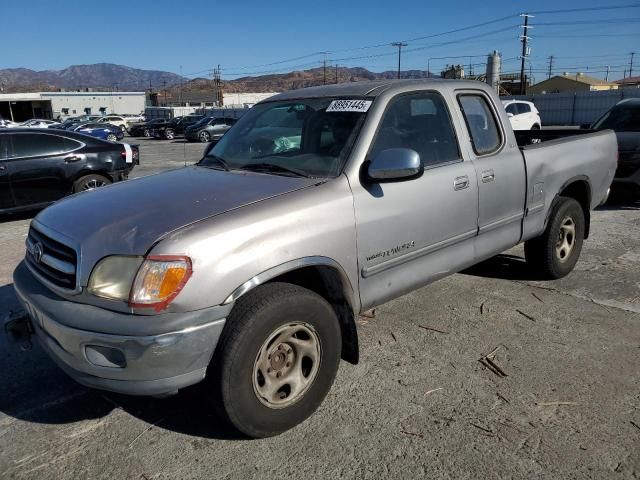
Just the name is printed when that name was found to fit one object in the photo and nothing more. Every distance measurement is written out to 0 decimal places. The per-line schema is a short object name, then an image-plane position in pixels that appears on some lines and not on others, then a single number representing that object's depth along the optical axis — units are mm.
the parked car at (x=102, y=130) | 31672
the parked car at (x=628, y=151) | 7754
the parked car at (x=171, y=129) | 36062
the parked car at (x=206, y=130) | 30703
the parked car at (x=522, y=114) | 20530
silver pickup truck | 2385
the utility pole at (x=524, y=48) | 55938
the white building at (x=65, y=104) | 80125
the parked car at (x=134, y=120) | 60606
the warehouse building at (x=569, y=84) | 72312
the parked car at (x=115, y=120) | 46781
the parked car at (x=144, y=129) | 38725
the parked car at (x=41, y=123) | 39744
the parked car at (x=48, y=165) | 8180
